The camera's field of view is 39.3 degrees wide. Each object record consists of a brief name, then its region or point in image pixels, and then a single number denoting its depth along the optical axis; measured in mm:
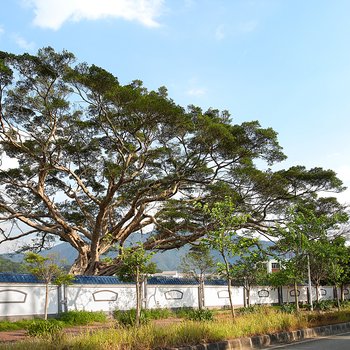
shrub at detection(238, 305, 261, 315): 18484
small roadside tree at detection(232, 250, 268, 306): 23306
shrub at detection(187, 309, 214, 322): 15188
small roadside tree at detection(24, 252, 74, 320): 16925
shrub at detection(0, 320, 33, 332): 15991
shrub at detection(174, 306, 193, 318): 21769
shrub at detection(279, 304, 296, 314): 16912
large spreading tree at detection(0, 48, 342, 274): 20688
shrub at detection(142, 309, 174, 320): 20153
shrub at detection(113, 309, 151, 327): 13355
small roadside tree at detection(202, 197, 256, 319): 13094
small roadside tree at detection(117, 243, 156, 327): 13375
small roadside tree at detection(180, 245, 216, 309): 26547
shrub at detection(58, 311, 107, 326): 18047
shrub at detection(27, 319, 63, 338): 12455
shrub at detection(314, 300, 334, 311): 20061
